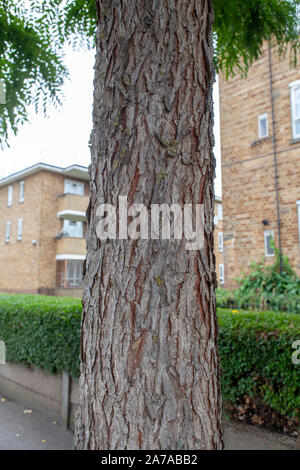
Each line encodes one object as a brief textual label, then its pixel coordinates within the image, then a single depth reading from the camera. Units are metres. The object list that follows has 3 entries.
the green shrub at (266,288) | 5.96
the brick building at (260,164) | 7.05
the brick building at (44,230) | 16.86
